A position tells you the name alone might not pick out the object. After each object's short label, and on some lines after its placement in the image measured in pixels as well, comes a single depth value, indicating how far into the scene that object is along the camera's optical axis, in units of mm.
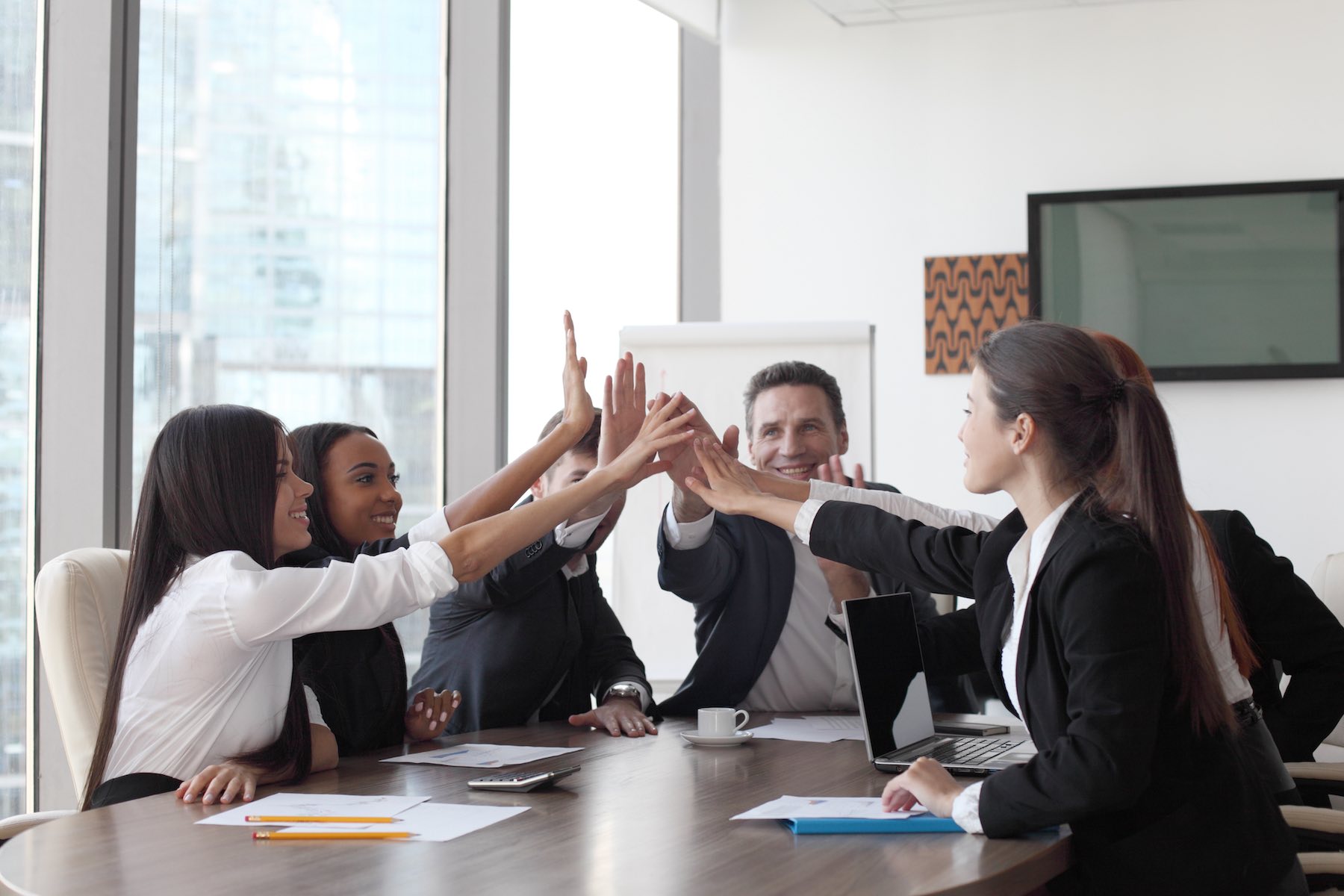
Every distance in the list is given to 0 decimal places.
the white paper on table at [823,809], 1549
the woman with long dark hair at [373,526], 2170
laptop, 1918
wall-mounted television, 4539
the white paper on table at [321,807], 1583
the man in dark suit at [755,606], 2627
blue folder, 1488
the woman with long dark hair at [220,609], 1841
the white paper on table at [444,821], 1492
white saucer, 2156
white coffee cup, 2178
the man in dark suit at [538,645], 2498
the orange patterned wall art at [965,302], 4898
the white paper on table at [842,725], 2293
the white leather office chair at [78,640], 2141
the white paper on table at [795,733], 2251
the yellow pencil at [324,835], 1473
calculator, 1740
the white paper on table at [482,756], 1989
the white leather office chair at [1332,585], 2627
